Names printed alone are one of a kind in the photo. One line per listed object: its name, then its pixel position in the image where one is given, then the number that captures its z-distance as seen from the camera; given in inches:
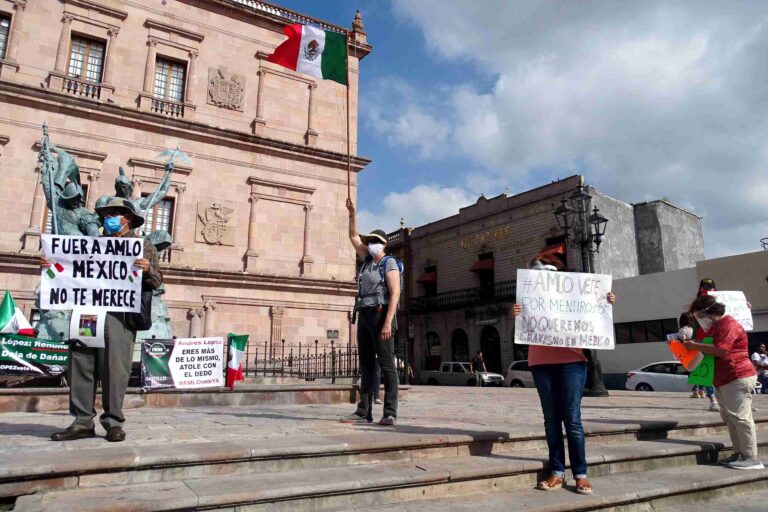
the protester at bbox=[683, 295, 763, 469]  180.4
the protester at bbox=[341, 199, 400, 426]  202.8
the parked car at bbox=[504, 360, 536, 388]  896.9
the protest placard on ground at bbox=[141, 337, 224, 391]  351.6
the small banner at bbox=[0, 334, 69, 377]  332.2
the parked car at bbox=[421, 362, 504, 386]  956.2
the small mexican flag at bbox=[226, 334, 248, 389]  384.8
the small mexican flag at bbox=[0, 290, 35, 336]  400.7
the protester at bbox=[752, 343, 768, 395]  590.9
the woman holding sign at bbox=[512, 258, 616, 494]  141.6
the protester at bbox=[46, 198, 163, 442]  160.4
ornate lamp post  492.1
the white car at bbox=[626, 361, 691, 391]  689.0
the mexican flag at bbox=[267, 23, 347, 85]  373.4
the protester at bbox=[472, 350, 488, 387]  937.5
